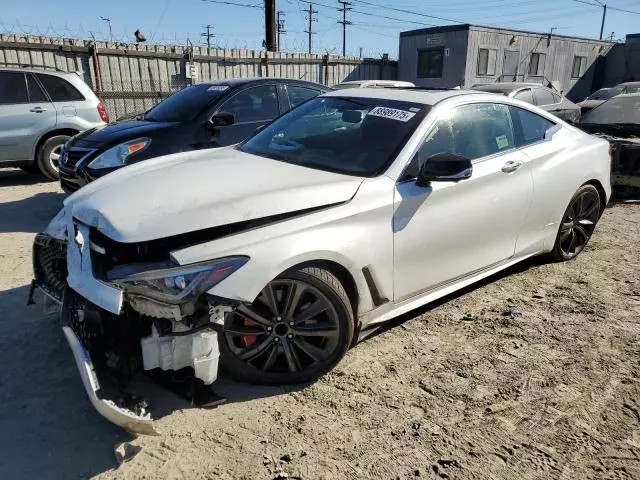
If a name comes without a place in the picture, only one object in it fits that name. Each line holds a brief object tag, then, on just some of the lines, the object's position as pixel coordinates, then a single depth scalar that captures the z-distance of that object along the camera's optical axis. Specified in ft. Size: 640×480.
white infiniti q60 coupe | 8.14
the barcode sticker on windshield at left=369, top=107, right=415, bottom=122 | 11.51
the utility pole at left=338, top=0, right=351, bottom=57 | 197.06
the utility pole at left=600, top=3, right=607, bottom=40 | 197.26
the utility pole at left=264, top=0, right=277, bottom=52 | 58.59
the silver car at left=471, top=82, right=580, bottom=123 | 33.63
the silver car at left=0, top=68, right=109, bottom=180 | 25.90
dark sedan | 18.48
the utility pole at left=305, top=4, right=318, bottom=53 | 219.00
